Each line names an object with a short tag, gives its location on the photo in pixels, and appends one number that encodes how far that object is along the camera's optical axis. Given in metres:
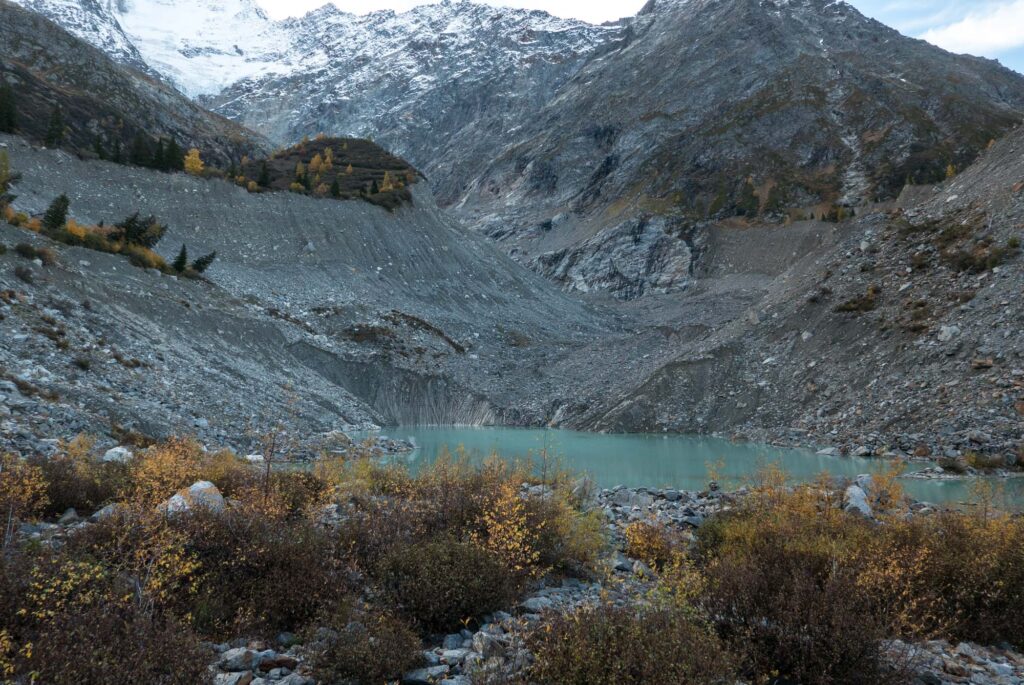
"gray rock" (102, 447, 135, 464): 15.20
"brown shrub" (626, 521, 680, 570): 11.45
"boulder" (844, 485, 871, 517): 14.40
